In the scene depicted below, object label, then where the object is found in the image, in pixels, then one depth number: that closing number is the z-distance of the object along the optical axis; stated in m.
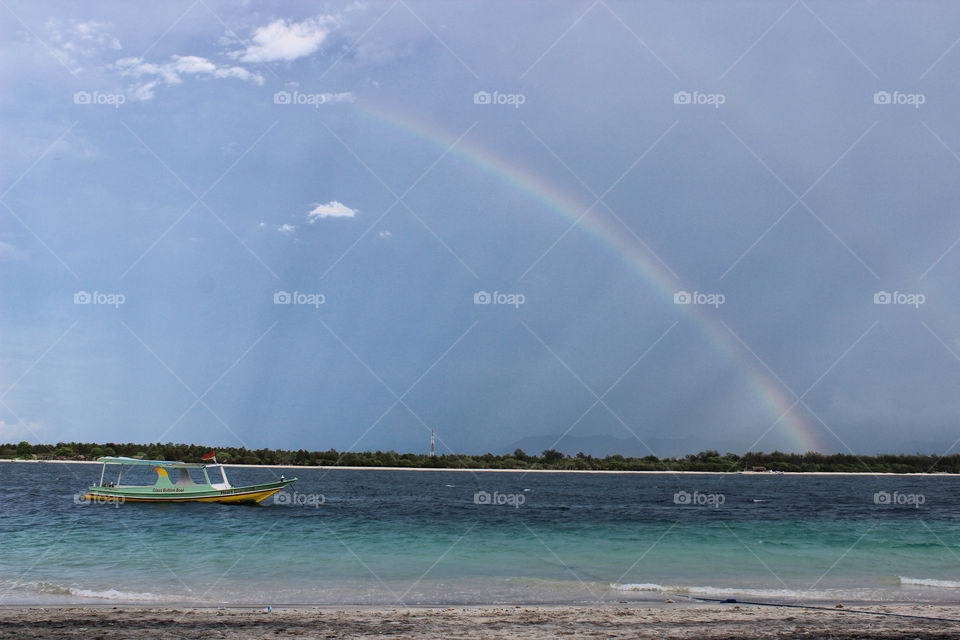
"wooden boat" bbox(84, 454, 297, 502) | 49.41
